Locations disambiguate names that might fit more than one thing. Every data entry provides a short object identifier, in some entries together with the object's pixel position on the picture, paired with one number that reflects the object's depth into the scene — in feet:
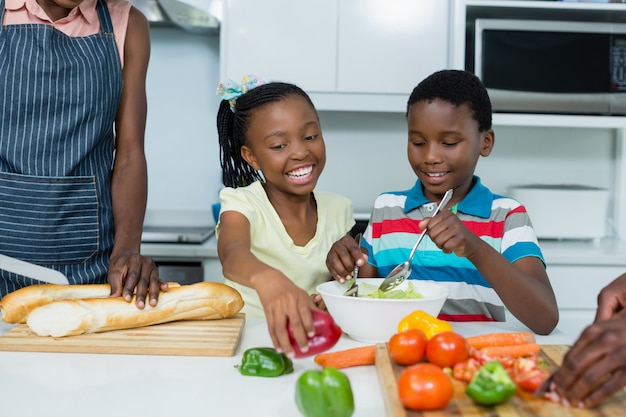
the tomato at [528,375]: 2.69
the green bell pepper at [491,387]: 2.50
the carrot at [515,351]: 3.18
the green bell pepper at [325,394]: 2.47
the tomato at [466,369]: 2.81
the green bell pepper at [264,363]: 3.12
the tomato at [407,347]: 2.99
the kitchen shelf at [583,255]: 7.75
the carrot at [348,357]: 3.24
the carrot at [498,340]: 3.30
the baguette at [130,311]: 3.61
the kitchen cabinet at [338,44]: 8.32
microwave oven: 7.96
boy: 4.67
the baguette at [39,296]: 3.88
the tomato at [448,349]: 2.90
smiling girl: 4.80
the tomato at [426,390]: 2.49
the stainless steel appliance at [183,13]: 7.94
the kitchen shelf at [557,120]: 8.11
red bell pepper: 2.93
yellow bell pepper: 3.23
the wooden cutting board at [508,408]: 2.49
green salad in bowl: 3.73
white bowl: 3.49
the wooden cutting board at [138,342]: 3.49
